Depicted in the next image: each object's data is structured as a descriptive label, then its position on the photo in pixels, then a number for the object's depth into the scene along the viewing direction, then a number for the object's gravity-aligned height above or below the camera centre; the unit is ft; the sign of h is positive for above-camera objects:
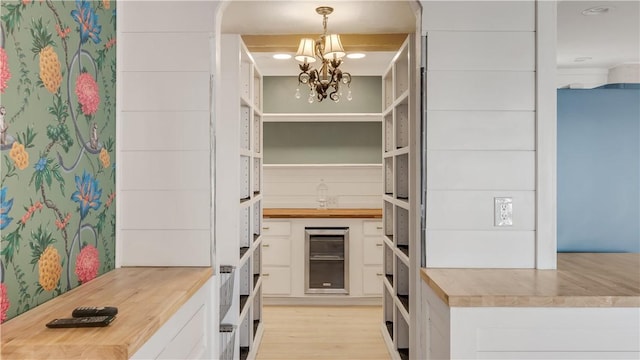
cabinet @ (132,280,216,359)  4.14 -1.73
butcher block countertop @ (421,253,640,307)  4.96 -1.30
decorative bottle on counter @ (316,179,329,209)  16.83 -0.46
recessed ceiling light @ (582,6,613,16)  9.05 +3.56
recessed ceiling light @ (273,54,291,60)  13.54 +3.88
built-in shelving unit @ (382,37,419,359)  9.34 -0.57
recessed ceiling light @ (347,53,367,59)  13.65 +3.94
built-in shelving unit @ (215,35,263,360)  8.45 -0.34
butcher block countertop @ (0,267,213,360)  3.34 -1.28
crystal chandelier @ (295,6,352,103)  9.69 +2.87
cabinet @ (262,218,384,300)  14.47 -2.55
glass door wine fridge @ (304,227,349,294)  14.49 -2.67
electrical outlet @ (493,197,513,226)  6.41 -0.47
